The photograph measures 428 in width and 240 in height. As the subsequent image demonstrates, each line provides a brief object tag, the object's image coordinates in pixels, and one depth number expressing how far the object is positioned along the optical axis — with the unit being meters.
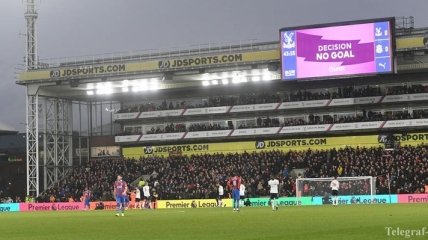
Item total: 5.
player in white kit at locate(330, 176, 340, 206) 49.71
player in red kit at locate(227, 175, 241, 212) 43.62
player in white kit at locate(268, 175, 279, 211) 43.81
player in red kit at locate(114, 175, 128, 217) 41.24
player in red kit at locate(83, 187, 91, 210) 63.69
